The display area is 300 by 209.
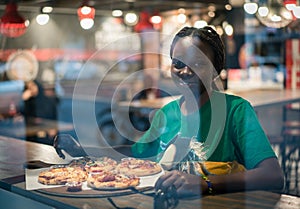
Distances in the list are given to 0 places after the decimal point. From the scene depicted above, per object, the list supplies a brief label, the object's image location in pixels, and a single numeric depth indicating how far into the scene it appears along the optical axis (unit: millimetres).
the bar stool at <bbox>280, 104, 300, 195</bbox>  3997
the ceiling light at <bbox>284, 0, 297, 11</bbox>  4465
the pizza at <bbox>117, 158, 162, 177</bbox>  1470
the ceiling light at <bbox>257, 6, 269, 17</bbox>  5035
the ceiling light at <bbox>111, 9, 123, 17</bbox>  7349
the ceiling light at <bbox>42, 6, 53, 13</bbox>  6113
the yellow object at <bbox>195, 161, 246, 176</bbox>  1396
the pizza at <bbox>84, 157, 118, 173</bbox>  1527
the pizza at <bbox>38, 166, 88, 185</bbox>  1435
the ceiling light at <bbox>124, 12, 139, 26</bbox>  6578
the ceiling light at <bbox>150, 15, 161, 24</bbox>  6129
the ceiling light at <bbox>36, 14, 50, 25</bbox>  6867
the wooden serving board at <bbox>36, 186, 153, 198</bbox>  1327
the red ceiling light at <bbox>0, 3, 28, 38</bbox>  4258
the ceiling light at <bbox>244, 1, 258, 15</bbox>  5352
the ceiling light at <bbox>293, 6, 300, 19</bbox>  4720
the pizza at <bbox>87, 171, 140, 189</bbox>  1378
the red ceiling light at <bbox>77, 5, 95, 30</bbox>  4562
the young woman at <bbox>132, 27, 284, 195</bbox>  1377
